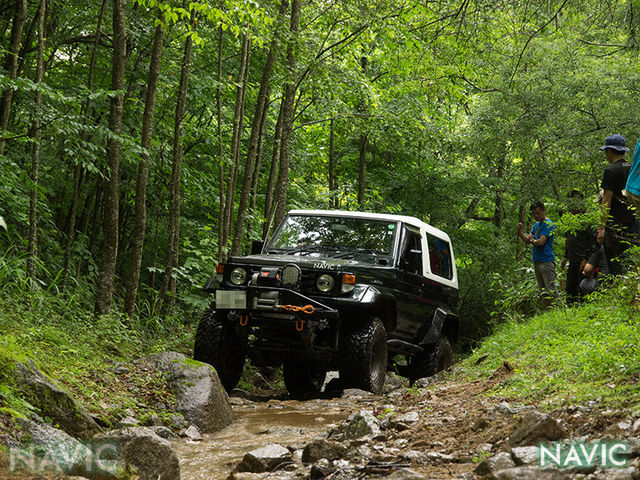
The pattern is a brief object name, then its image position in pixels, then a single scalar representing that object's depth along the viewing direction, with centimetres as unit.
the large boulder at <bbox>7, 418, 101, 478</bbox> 341
